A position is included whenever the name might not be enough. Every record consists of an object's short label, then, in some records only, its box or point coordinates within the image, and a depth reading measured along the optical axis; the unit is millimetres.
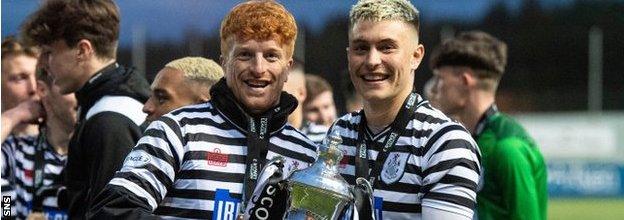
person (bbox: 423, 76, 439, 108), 6867
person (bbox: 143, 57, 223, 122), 4473
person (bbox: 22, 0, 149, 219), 4621
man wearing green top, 5629
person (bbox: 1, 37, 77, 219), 5941
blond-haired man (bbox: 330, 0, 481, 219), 3535
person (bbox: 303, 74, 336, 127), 8516
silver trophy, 3262
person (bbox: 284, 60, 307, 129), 6072
